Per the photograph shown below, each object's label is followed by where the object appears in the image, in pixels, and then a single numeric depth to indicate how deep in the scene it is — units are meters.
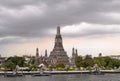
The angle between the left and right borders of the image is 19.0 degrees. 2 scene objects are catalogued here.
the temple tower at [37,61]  173.29
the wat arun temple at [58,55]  162.62
